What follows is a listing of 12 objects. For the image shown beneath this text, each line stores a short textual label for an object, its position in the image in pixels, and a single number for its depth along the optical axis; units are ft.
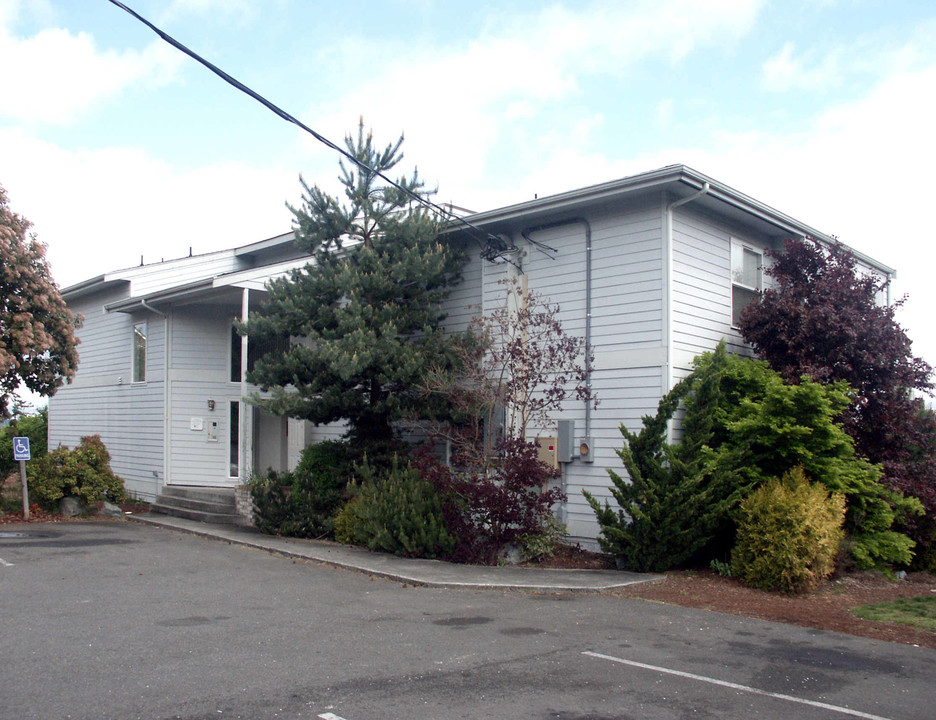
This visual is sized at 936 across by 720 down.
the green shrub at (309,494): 48.08
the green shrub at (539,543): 39.55
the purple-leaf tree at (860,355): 40.42
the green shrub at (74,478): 62.13
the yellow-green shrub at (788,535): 33.17
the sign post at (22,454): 59.06
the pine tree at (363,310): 44.68
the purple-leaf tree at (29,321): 55.72
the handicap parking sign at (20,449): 59.00
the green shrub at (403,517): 40.22
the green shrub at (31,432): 77.56
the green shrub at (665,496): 35.78
